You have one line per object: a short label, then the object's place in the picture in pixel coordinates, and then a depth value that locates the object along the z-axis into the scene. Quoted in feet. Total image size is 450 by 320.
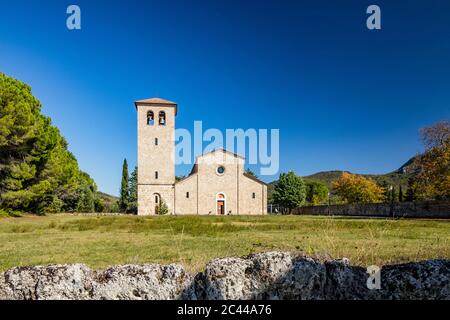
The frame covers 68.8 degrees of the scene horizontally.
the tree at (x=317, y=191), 338.87
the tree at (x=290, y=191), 233.37
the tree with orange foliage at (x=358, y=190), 234.58
